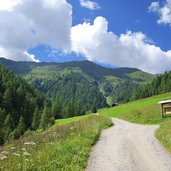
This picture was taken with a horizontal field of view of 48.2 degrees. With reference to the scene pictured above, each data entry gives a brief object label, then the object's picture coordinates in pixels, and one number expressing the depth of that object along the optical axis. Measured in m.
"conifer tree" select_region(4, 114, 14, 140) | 66.61
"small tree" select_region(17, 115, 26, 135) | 68.98
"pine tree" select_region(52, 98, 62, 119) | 89.89
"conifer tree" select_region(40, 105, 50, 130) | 66.03
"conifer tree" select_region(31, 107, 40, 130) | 77.95
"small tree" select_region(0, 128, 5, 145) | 52.77
